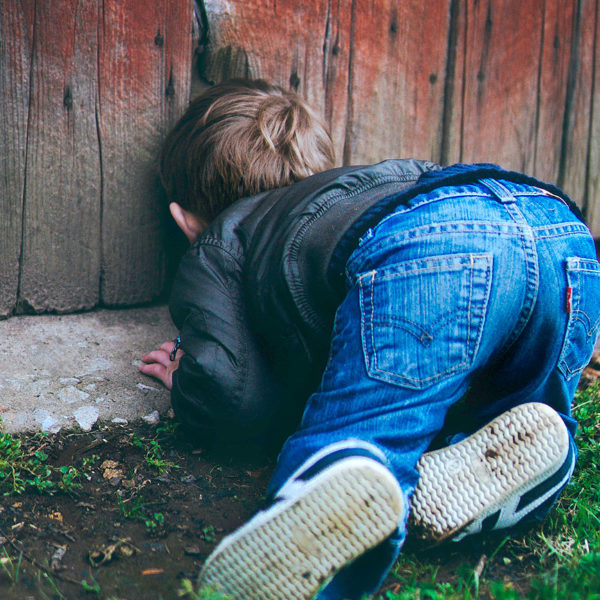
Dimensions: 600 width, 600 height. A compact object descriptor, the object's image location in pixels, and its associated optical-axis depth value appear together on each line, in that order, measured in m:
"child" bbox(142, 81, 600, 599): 1.18
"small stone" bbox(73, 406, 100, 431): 1.84
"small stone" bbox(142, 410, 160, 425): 1.91
